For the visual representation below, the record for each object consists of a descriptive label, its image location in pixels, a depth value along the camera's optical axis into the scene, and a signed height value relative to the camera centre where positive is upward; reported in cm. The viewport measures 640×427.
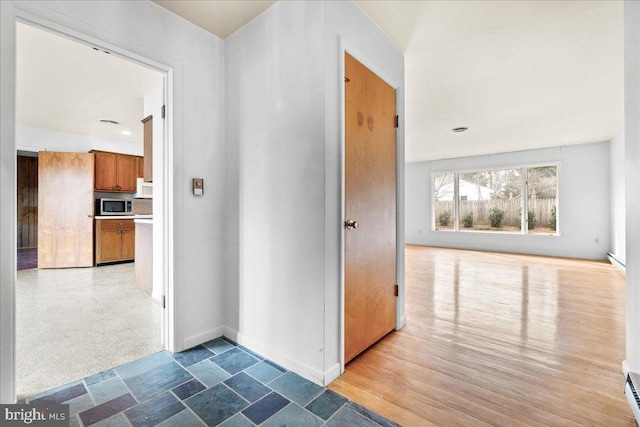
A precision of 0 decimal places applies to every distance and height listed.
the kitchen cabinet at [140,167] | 614 +104
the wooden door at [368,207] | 191 +5
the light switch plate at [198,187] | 216 +21
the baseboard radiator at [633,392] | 137 -95
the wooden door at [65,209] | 509 +8
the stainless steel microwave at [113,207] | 551 +14
